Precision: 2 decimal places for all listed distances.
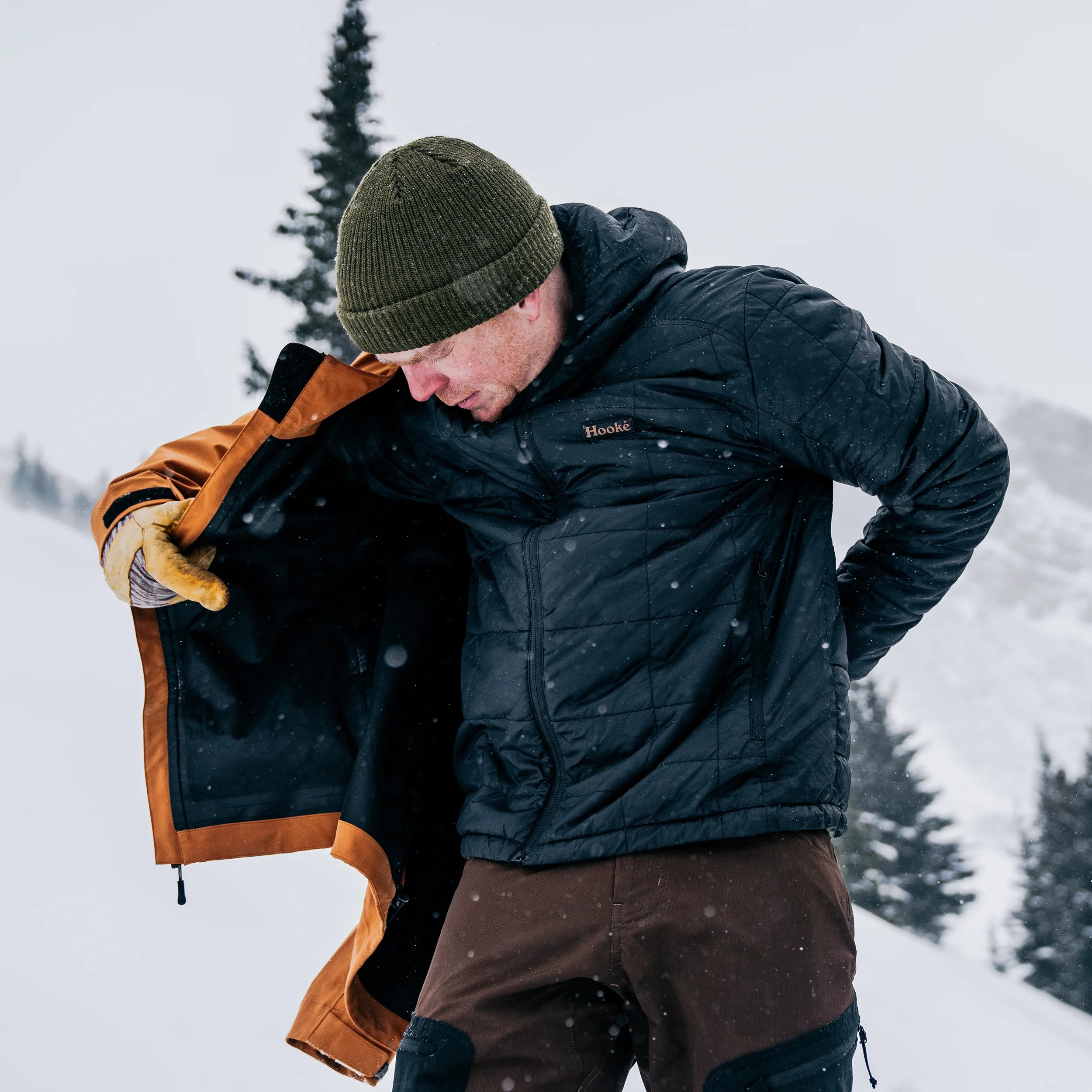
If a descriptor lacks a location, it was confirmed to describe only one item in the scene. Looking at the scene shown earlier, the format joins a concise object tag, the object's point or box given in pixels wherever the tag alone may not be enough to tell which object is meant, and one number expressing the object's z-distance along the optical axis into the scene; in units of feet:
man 5.98
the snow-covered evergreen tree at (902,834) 103.04
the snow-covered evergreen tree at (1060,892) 93.76
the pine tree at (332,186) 39.04
